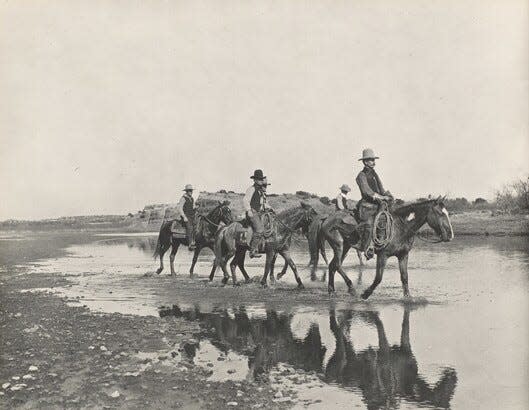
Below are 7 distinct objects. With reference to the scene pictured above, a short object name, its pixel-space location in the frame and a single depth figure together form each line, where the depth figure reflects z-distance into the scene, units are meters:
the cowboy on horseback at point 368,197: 12.30
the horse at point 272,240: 14.85
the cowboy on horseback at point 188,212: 18.42
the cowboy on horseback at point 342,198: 20.61
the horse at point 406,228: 11.87
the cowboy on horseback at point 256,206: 14.73
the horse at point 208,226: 17.42
